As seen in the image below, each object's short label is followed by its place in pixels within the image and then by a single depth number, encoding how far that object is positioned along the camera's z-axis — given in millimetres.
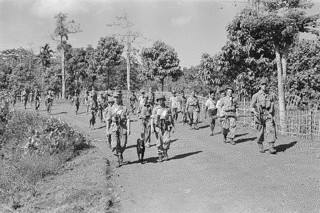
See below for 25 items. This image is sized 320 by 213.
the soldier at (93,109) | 19672
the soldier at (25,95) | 32188
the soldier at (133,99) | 23584
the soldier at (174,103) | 19388
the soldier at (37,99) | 29102
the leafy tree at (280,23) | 16469
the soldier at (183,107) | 20484
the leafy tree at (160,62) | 47688
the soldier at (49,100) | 25922
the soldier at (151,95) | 20003
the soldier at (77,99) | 26438
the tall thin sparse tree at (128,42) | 39125
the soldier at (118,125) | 10734
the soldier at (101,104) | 22109
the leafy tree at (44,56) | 67312
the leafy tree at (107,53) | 49781
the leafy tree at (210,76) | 30500
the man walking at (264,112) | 11367
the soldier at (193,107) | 17781
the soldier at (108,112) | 10959
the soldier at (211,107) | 16141
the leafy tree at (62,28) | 48156
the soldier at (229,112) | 13555
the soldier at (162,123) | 10938
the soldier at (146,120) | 14375
